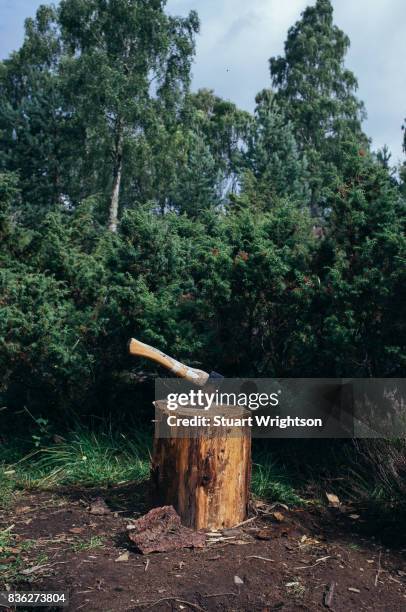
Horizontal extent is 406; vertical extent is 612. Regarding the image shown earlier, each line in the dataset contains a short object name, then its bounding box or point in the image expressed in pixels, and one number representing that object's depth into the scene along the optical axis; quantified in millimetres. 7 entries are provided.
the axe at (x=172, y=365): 4348
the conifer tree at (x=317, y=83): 32125
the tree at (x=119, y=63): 24328
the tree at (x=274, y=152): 23819
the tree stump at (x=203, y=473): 3988
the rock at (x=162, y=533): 3637
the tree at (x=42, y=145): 24047
